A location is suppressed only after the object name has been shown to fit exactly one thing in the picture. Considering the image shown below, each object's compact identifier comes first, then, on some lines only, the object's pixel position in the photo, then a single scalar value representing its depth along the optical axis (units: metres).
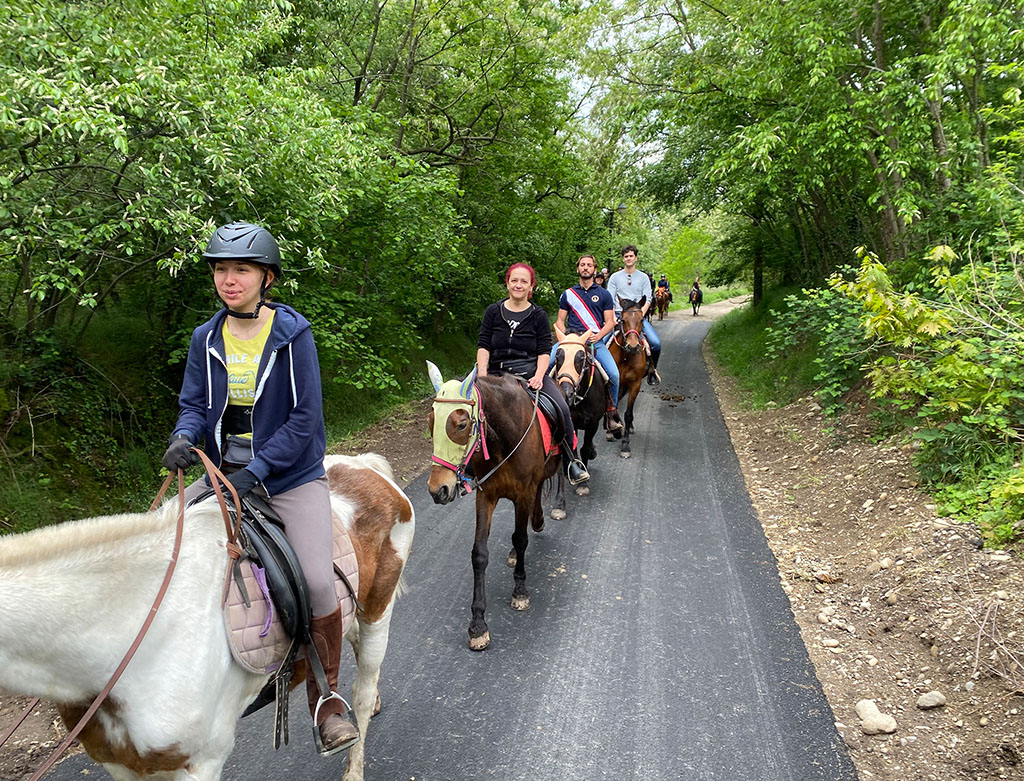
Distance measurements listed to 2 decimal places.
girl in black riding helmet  2.34
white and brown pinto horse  1.72
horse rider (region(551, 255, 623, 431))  7.32
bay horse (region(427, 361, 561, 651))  3.98
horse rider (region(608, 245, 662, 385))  9.36
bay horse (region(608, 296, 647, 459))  8.73
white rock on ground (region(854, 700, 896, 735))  3.25
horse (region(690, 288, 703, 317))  32.75
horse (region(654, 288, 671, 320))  28.92
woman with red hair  5.32
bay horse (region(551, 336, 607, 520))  6.54
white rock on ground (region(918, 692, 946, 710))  3.34
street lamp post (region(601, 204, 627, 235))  19.15
